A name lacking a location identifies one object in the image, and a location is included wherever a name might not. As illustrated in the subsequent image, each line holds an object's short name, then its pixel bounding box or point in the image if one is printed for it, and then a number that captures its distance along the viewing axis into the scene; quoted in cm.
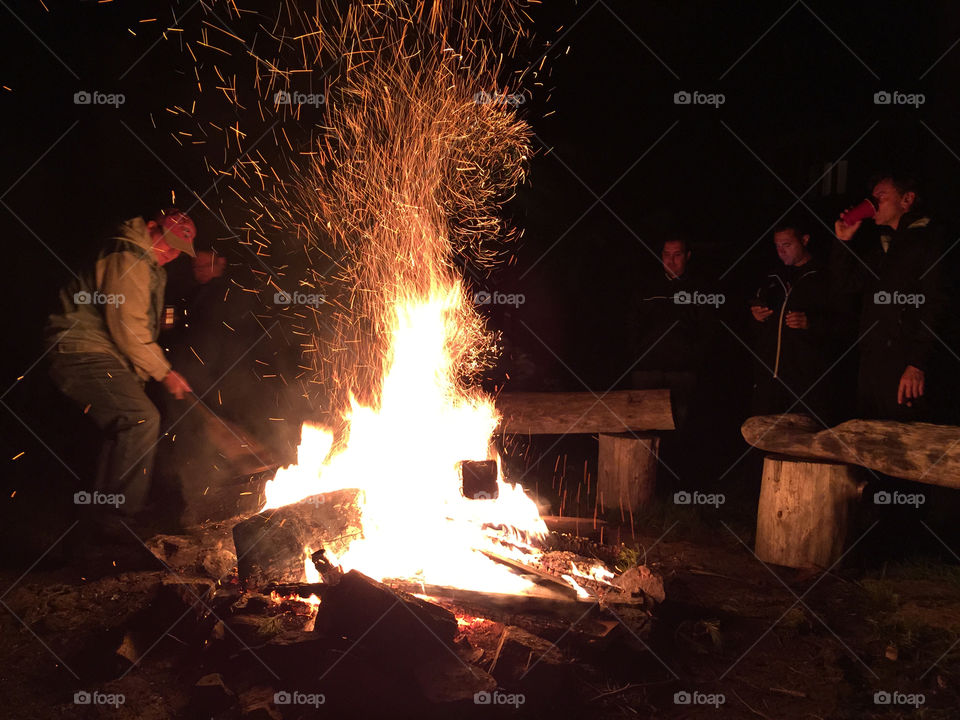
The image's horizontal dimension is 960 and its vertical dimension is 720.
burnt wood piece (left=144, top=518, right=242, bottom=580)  480
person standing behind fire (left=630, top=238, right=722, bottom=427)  654
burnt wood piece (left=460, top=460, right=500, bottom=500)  545
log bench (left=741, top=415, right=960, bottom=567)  466
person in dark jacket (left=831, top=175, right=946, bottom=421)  523
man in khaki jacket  552
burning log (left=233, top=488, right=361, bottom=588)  464
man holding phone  602
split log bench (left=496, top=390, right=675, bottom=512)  625
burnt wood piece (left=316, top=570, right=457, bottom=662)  362
